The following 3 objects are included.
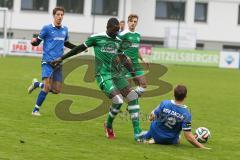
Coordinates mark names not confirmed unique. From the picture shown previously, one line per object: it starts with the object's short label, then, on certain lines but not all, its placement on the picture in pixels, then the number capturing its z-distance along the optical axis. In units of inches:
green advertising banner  2159.2
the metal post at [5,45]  2036.2
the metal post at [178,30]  2587.4
